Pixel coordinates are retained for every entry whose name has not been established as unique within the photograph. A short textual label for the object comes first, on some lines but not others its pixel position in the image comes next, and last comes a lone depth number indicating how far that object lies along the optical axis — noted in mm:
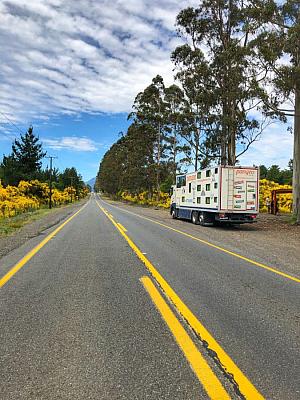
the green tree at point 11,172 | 52906
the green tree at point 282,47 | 18531
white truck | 19797
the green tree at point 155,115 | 47938
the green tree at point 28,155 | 54706
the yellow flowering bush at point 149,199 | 51850
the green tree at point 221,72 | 24172
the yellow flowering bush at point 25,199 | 36469
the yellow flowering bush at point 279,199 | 34844
